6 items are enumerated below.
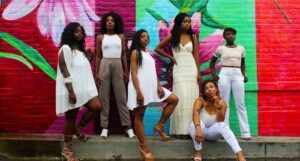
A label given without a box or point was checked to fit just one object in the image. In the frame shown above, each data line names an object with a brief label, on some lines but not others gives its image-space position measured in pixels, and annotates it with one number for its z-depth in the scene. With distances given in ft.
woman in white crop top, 21.13
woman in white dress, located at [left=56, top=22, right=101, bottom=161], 17.72
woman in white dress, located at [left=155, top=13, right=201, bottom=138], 20.65
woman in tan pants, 20.58
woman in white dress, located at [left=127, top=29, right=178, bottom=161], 18.20
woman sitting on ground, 18.31
